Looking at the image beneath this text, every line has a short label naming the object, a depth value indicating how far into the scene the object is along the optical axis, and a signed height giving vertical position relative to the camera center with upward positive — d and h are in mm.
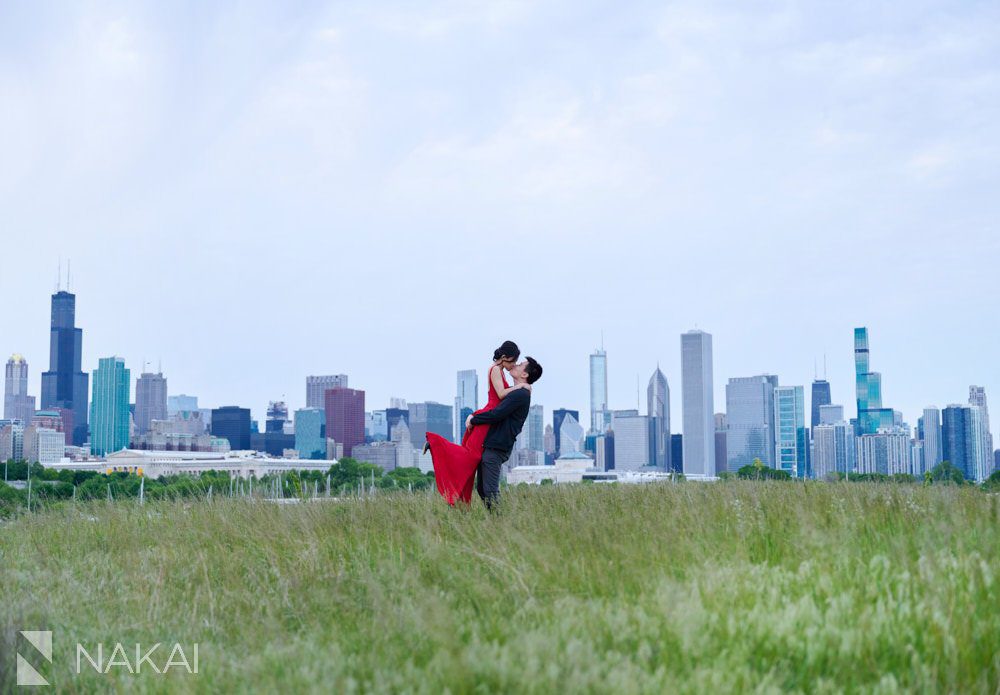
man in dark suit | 9922 -137
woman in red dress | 9938 -395
